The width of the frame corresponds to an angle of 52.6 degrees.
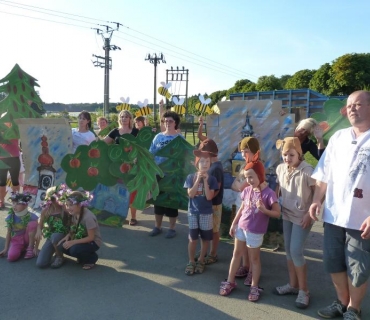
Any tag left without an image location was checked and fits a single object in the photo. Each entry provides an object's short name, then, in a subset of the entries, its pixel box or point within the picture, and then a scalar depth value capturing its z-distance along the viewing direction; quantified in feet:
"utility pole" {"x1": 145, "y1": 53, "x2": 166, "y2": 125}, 112.88
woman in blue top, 16.27
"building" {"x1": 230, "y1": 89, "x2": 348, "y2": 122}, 50.53
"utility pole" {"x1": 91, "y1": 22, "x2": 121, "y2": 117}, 95.13
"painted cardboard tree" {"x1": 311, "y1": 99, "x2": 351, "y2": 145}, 14.89
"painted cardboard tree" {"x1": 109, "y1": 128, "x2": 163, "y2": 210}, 15.64
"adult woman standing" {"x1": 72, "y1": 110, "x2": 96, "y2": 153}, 17.99
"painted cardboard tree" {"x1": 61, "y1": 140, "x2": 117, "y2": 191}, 16.94
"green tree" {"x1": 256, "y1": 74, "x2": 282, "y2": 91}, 134.41
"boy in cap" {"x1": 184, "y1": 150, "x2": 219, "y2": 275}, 12.13
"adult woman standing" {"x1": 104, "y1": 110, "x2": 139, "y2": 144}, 17.89
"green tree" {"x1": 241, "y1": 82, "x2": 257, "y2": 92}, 144.32
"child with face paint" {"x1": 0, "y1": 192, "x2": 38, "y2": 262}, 14.05
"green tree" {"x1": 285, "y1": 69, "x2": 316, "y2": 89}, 132.57
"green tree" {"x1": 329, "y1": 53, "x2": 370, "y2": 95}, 106.11
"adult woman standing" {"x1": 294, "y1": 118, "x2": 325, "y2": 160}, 13.06
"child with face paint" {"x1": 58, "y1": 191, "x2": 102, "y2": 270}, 13.12
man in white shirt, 8.78
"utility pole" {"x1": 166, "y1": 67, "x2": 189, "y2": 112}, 92.19
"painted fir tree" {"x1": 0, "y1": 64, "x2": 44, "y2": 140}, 19.33
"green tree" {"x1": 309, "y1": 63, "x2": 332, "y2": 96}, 112.78
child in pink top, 10.64
